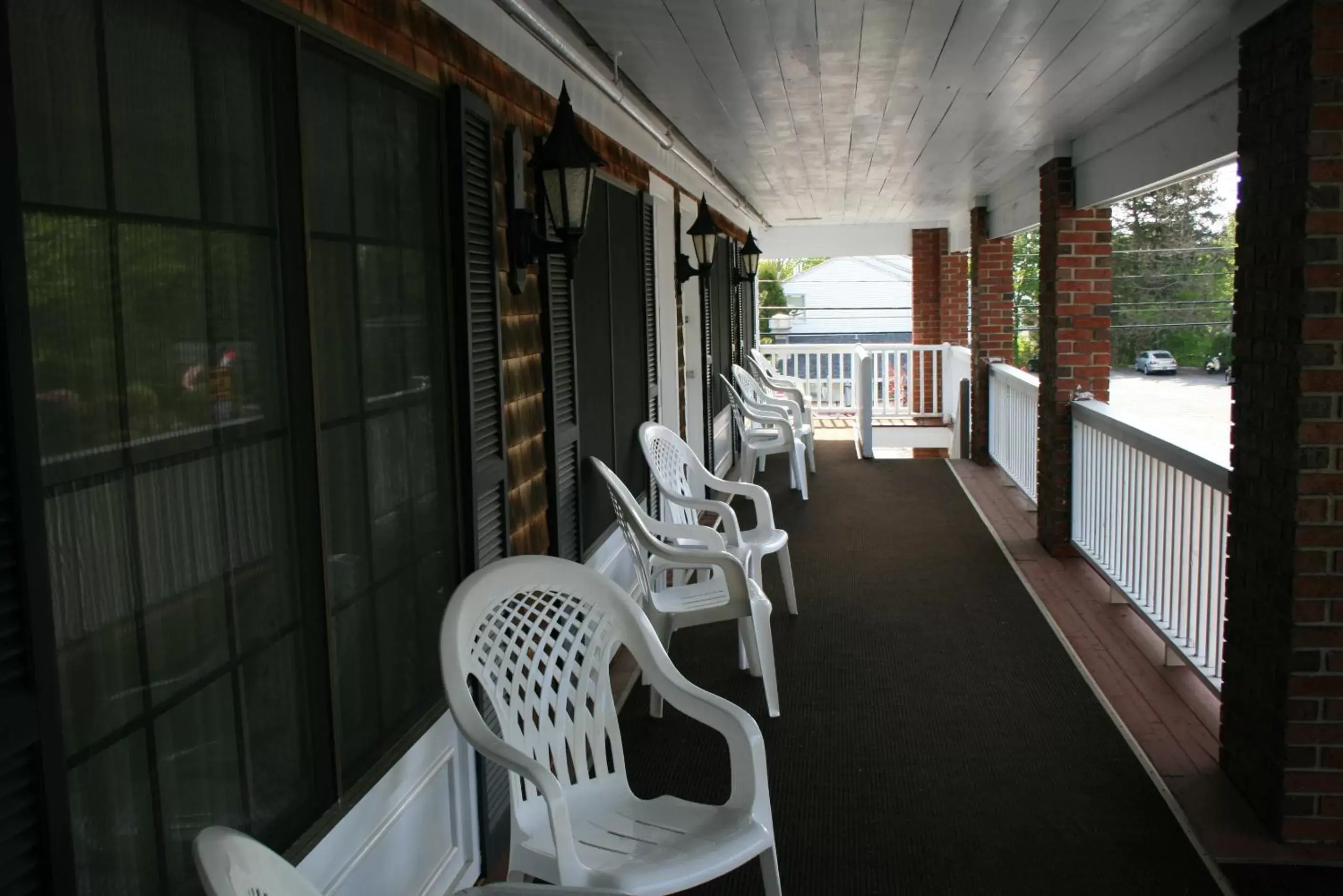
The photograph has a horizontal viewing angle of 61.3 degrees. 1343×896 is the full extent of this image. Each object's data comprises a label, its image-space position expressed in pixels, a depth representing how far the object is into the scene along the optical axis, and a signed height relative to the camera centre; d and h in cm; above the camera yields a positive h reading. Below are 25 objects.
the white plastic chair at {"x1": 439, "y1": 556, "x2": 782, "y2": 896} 204 -82
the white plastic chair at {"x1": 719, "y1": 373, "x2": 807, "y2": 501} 781 -80
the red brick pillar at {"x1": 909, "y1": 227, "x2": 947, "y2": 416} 1243 +36
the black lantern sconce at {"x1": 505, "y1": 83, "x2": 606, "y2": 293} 306 +39
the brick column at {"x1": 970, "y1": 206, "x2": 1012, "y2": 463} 883 +10
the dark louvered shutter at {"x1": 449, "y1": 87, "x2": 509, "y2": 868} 268 -6
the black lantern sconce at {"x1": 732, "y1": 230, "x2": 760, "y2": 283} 939 +57
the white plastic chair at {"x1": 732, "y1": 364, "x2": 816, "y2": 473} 858 -61
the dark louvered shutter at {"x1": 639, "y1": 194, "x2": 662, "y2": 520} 527 +9
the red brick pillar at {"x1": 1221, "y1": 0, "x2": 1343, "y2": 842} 268 -27
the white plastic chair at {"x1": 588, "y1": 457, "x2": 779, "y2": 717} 369 -90
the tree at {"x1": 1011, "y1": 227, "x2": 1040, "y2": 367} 1267 +50
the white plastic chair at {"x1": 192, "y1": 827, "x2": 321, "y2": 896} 120 -58
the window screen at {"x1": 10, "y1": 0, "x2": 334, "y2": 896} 124 -10
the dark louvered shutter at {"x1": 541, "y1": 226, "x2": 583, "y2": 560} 356 -25
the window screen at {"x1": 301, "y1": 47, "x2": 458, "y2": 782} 200 -11
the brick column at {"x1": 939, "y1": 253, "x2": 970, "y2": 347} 1212 +25
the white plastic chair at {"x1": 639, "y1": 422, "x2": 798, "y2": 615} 454 -73
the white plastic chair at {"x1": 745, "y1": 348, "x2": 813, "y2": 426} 936 -52
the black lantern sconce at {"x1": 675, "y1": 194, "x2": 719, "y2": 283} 625 +46
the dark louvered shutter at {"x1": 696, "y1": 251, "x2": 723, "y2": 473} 759 -20
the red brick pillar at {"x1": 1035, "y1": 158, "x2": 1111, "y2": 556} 570 +5
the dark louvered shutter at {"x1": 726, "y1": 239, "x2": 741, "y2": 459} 953 +18
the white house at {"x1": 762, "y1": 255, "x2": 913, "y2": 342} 2103 +46
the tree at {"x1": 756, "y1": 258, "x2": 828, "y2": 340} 1758 +64
